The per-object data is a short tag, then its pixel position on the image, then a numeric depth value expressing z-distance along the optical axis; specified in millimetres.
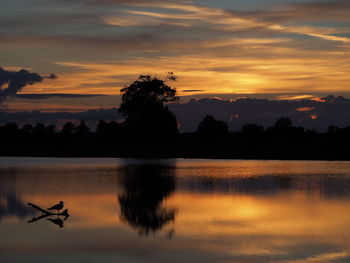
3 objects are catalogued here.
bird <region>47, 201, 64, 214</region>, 24534
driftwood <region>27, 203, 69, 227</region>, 24125
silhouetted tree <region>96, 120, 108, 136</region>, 167238
